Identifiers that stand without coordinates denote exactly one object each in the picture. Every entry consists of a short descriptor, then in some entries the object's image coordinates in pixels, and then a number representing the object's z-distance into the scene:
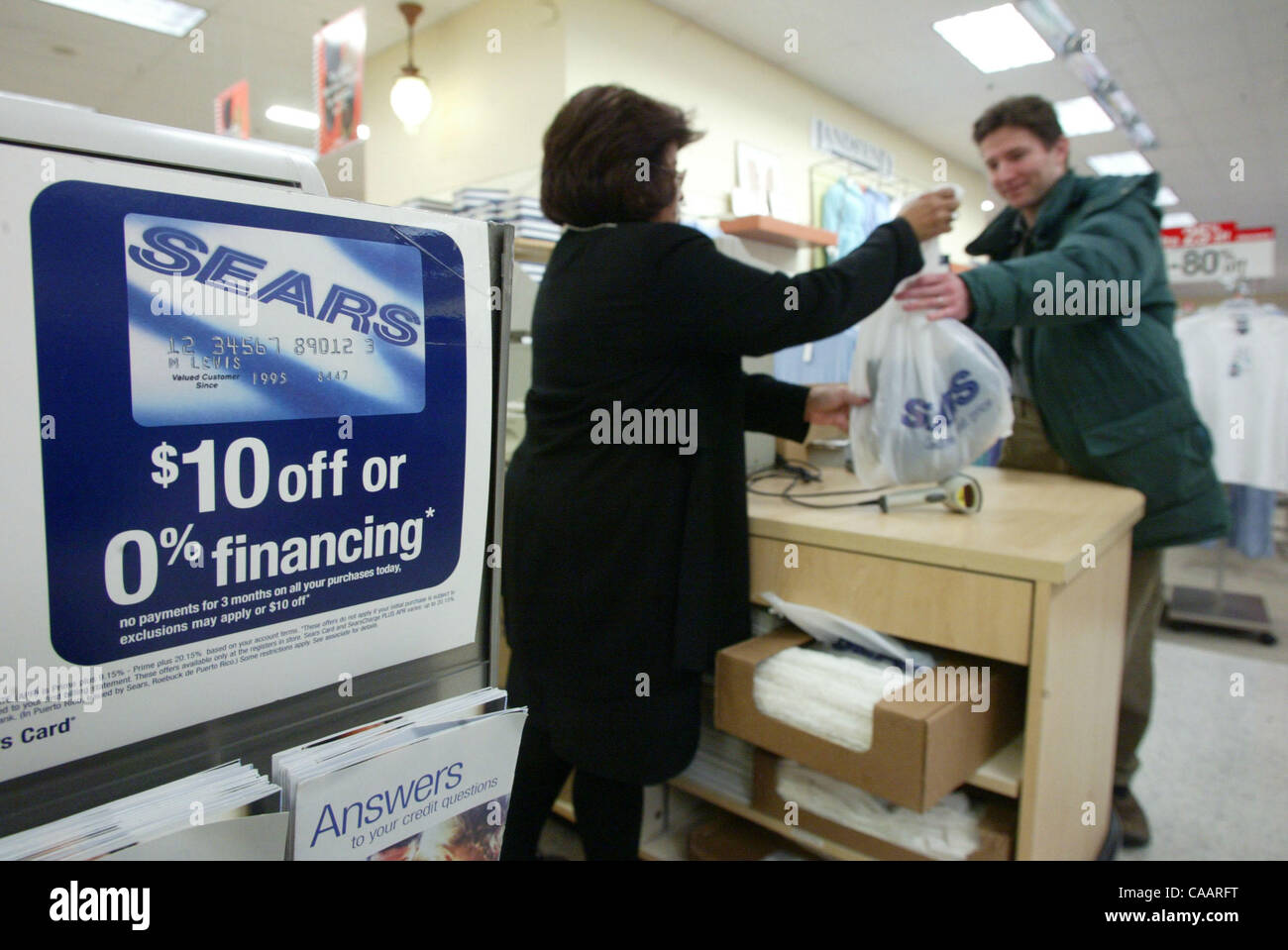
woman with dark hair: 1.13
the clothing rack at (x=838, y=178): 4.86
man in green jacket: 1.47
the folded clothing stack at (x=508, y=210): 2.99
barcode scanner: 1.33
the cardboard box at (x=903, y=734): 0.99
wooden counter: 1.07
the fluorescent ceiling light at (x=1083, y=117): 5.18
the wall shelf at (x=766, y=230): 3.20
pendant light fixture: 3.55
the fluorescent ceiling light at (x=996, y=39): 3.61
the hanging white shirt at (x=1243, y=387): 3.68
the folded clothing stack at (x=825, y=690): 1.08
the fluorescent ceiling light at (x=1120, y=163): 6.77
